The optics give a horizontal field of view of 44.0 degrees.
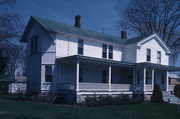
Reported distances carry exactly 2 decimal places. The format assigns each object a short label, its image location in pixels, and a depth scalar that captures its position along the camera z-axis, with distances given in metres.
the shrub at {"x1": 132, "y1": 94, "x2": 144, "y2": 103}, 20.87
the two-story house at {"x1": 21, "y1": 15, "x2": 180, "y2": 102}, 20.66
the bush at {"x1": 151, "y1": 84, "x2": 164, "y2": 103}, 22.19
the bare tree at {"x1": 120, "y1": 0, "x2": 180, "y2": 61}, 38.67
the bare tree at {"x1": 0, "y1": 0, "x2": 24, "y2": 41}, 26.49
